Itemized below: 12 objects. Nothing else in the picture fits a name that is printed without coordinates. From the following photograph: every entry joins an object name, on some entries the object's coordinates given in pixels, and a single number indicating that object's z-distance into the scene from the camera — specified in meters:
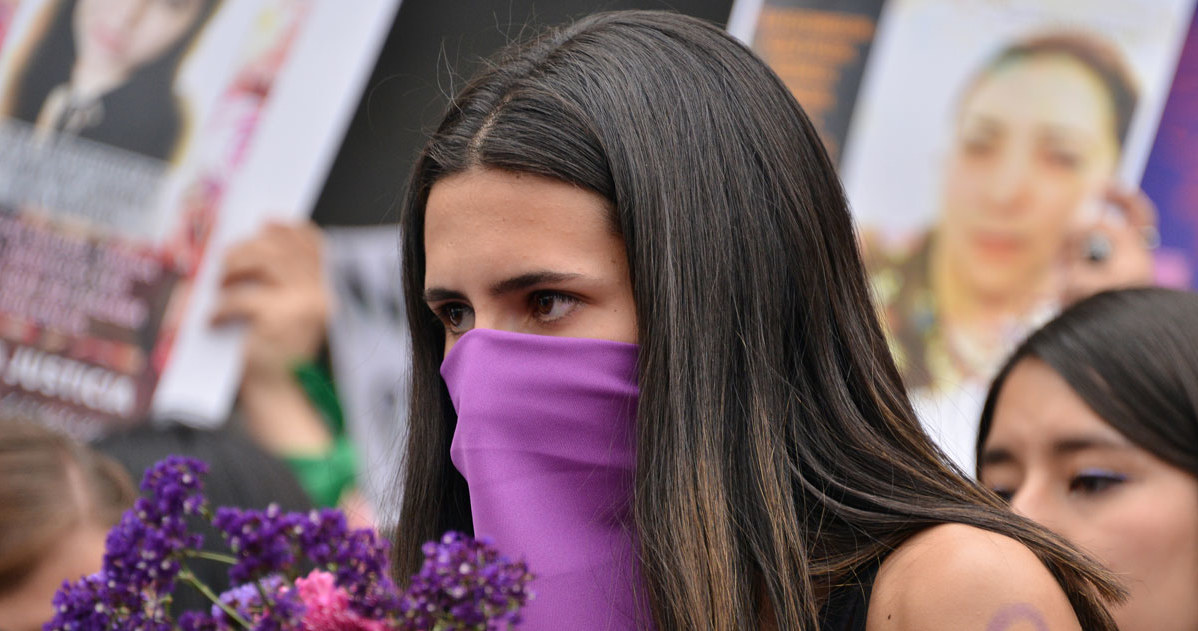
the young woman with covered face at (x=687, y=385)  3.93
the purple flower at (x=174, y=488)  3.78
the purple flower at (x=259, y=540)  3.77
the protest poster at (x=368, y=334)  4.78
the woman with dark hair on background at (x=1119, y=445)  4.25
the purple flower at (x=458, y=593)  3.72
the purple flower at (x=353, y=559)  3.74
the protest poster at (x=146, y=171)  4.85
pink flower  3.75
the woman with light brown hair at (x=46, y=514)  4.25
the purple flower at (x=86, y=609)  3.76
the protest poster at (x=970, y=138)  4.62
